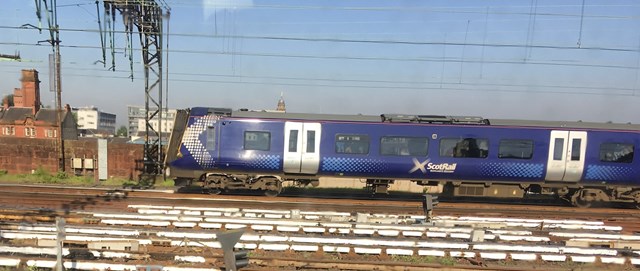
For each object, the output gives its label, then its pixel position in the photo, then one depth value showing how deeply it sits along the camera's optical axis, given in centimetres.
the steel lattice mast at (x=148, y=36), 1539
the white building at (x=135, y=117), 10789
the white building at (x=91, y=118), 14100
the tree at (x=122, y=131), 13419
